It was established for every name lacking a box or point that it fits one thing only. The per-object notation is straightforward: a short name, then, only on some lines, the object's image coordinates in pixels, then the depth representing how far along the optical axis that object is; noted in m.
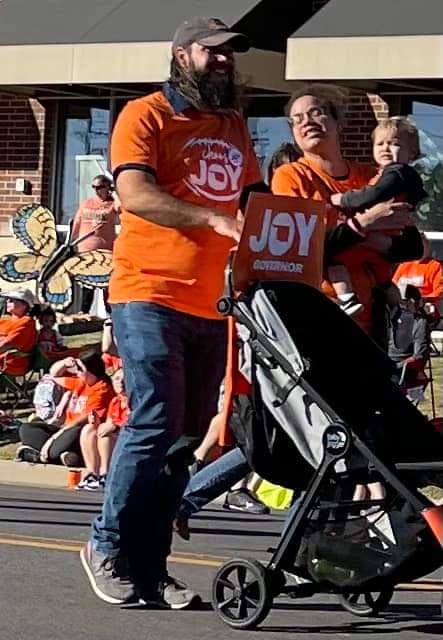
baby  6.39
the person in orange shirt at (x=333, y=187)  6.39
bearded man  5.76
